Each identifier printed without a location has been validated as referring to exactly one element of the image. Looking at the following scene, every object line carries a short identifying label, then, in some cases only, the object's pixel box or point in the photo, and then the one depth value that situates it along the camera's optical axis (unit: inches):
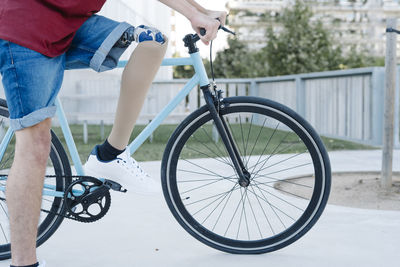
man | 70.4
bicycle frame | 90.0
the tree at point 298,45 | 1095.6
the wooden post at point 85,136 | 316.4
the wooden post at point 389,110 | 150.3
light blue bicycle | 88.2
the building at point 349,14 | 2940.5
